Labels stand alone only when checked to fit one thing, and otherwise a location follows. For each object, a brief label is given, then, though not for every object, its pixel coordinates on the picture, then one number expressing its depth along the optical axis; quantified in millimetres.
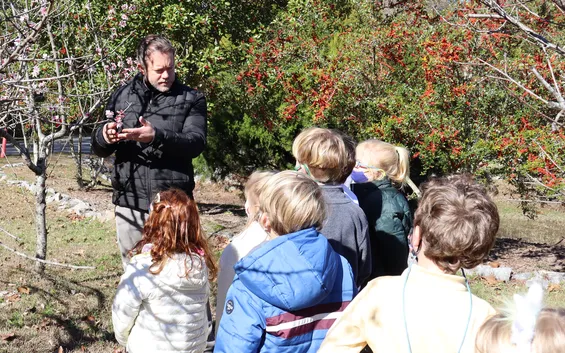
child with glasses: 3496
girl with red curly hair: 2918
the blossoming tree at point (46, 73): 3542
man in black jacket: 3648
